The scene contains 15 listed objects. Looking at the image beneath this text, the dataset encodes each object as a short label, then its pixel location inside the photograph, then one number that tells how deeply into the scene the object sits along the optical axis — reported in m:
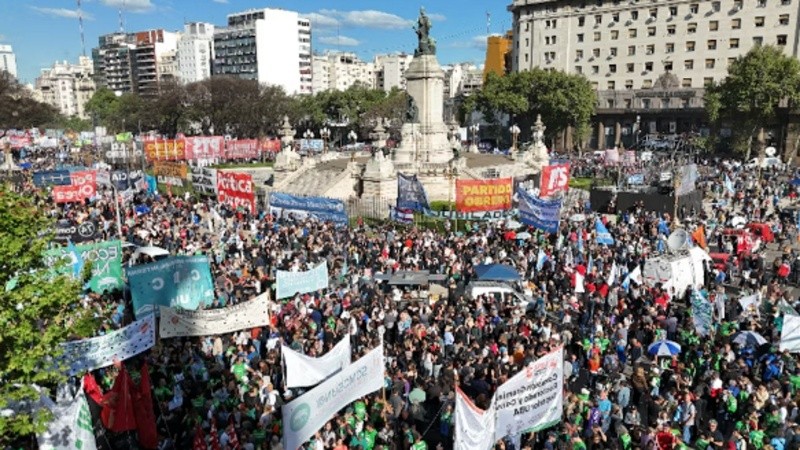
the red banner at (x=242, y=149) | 58.41
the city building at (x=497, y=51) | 111.50
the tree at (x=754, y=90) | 51.28
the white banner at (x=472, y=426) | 9.38
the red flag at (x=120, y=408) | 10.77
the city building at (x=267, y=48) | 134.12
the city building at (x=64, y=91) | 186.75
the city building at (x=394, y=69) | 175.50
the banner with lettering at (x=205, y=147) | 52.16
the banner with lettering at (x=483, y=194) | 23.77
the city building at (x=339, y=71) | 168.12
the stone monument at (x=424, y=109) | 40.09
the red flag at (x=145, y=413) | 10.91
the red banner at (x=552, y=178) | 27.09
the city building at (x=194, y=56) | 148.00
